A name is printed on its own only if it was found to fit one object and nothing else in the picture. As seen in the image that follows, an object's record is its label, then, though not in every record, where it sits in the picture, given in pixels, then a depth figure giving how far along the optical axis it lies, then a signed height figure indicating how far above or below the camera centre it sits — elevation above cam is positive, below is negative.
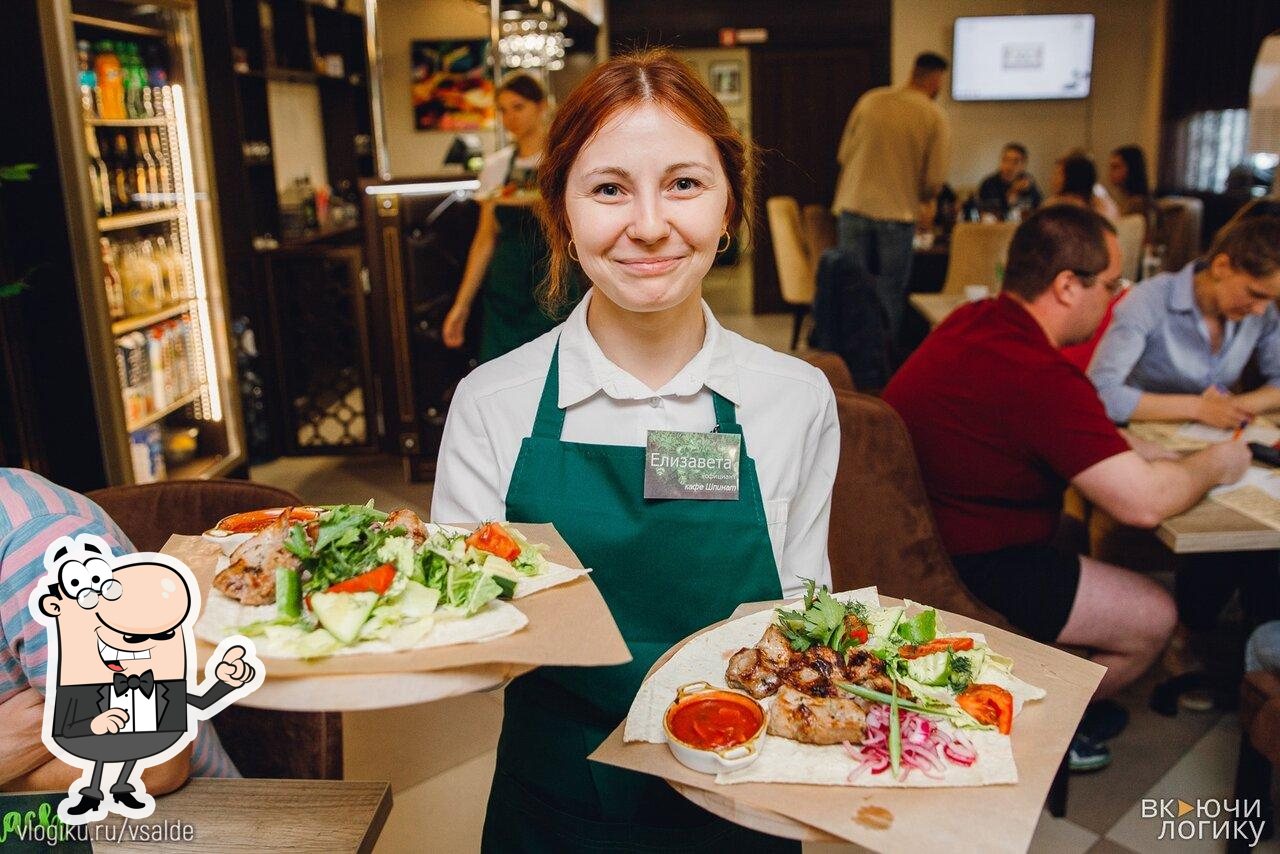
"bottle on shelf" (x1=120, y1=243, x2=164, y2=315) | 3.86 -0.32
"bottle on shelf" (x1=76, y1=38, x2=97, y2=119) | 3.64 +0.37
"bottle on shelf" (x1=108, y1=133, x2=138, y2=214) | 3.87 +0.05
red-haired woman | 1.27 -0.35
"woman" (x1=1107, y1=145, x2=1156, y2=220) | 7.57 -0.09
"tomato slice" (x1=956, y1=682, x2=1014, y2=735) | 1.04 -0.52
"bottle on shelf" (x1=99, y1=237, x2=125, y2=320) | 3.75 -0.31
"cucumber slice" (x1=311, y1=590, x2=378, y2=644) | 0.89 -0.35
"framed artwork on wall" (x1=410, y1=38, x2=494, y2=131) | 8.49 +0.76
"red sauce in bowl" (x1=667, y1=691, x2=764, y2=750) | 0.99 -0.51
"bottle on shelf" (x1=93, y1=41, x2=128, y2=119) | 3.72 +0.37
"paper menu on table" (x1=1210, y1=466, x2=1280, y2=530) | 2.25 -0.73
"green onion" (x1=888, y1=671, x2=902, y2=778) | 0.98 -0.52
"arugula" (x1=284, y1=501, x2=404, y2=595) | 1.02 -0.34
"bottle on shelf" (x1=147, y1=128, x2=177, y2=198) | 4.09 +0.09
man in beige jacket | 6.20 -0.02
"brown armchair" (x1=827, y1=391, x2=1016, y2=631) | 2.19 -0.71
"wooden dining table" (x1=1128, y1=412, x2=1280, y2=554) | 2.18 -0.74
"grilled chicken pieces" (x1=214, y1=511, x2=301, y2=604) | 0.97 -0.34
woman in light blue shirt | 2.92 -0.53
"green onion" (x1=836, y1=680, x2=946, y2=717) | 1.06 -0.51
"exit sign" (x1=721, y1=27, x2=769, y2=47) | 9.65 +1.18
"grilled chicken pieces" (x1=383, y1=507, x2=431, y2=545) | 1.12 -0.35
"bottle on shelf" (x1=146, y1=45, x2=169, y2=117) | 4.03 +0.41
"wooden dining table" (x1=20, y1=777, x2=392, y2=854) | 1.05 -0.62
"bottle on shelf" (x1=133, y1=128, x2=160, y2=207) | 4.02 +0.07
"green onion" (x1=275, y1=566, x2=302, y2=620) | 0.94 -0.35
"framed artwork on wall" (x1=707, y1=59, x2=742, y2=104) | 9.85 +0.84
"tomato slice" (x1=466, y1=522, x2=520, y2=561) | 1.08 -0.36
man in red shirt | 2.29 -0.63
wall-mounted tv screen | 9.70 +0.92
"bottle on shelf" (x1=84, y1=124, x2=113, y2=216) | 3.73 +0.04
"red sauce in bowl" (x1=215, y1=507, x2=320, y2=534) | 1.14 -0.36
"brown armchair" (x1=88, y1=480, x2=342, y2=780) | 1.63 -0.57
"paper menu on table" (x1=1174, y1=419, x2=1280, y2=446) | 2.72 -0.70
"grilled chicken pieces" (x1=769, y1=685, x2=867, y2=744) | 1.04 -0.52
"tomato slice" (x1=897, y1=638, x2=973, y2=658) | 1.15 -0.50
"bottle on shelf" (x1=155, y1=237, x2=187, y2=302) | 4.12 -0.30
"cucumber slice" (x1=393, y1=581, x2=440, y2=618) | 0.95 -0.36
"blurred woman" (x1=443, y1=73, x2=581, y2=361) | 4.23 -0.17
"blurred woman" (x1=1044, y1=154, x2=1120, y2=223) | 6.04 -0.11
